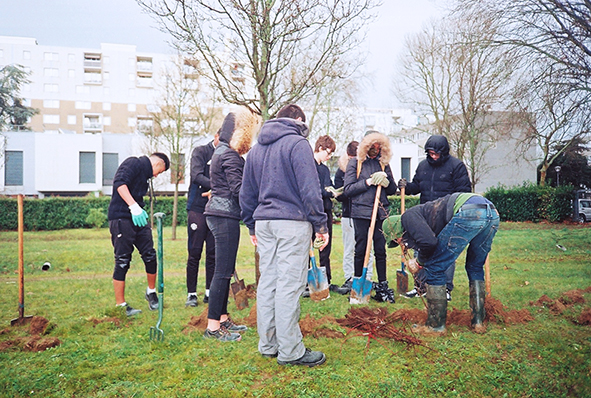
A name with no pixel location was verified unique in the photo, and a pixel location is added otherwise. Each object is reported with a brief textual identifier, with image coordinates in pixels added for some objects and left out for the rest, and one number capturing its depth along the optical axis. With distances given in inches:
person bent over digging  152.1
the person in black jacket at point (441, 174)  210.5
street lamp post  1073.4
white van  838.3
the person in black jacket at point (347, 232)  255.2
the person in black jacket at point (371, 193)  214.7
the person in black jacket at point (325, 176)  231.9
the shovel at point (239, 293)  206.5
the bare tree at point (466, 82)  489.1
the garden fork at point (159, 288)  153.7
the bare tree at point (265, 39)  225.3
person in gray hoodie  128.6
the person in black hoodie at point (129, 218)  192.9
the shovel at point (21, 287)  177.3
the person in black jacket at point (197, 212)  208.1
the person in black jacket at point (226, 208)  156.3
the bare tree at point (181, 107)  716.0
